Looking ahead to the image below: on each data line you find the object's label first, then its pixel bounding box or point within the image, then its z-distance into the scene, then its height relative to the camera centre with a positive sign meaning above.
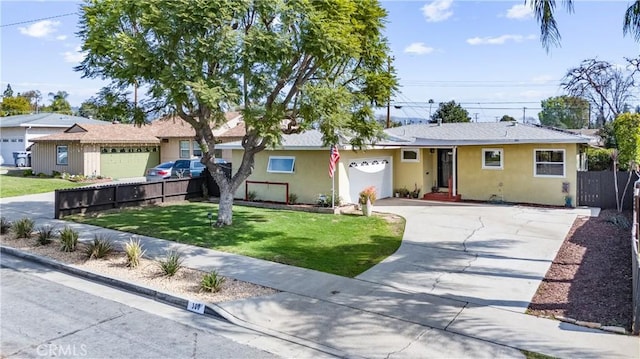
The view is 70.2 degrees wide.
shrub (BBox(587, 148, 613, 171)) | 25.39 +0.67
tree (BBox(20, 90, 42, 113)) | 86.47 +14.95
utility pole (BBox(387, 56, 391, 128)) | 14.17 +3.30
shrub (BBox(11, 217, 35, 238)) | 12.12 -1.49
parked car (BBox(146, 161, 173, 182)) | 23.75 -0.01
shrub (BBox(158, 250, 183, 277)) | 8.99 -1.86
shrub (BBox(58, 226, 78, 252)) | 10.77 -1.62
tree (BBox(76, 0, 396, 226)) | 10.33 +2.93
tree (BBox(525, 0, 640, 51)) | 8.81 +3.02
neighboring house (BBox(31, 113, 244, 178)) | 28.28 +1.69
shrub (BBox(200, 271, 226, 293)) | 8.12 -1.99
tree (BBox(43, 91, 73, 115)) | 70.25 +10.76
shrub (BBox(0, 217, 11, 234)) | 12.82 -1.51
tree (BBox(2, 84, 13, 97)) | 88.38 +16.11
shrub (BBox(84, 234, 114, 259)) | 10.09 -1.71
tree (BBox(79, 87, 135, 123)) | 12.59 +1.90
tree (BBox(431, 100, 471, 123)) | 47.19 +6.30
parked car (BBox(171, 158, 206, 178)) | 23.95 +0.26
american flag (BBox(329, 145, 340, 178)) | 16.56 +0.49
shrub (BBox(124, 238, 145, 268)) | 9.58 -1.73
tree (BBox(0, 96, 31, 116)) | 63.10 +9.48
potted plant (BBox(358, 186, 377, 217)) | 16.03 -1.02
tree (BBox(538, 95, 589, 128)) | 69.94 +8.81
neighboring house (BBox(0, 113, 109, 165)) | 35.28 +3.45
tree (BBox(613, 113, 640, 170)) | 15.13 +1.29
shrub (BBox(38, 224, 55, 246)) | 11.47 -1.62
